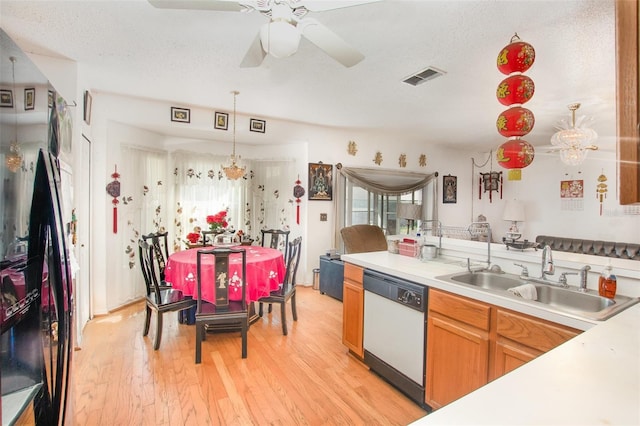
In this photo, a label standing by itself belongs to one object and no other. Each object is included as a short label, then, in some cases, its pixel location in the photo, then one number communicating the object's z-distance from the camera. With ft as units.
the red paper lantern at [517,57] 5.70
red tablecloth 8.82
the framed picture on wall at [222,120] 13.35
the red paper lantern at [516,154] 6.24
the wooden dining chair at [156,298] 8.72
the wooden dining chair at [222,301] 8.16
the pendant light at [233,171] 12.79
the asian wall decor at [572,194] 17.38
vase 11.51
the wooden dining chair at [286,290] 9.97
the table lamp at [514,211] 19.47
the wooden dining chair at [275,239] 12.49
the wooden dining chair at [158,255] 10.38
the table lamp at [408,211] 17.43
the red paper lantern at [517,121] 6.06
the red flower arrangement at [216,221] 11.35
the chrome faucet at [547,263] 5.86
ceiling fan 4.94
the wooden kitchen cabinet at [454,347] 5.36
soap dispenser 5.01
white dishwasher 6.46
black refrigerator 2.26
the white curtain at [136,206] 12.32
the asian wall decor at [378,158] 17.89
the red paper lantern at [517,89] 5.99
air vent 9.07
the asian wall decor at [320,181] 15.89
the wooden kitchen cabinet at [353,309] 8.11
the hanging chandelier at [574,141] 10.97
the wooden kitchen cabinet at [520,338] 4.42
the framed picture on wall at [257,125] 14.11
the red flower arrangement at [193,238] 11.46
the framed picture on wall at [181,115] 12.49
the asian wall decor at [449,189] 20.99
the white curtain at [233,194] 14.62
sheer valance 16.93
